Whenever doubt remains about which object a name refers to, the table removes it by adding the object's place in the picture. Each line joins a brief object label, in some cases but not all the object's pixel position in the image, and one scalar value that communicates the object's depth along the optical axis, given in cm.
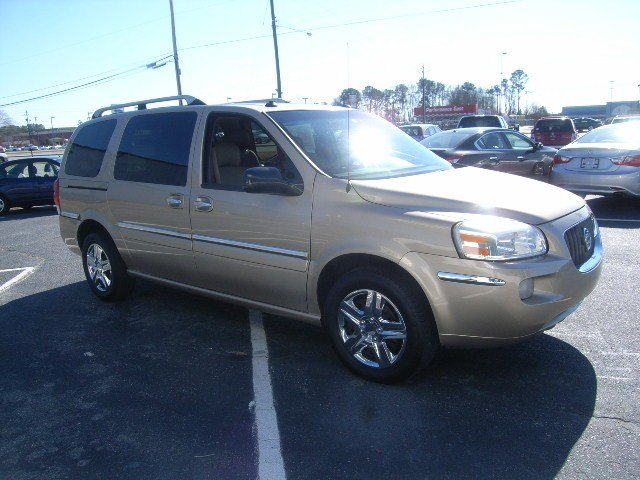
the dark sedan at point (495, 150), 1077
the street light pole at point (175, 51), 3122
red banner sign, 6644
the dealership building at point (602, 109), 7369
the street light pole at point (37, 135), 12256
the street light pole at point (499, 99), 10456
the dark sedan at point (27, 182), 1533
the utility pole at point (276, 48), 2877
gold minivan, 334
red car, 2278
